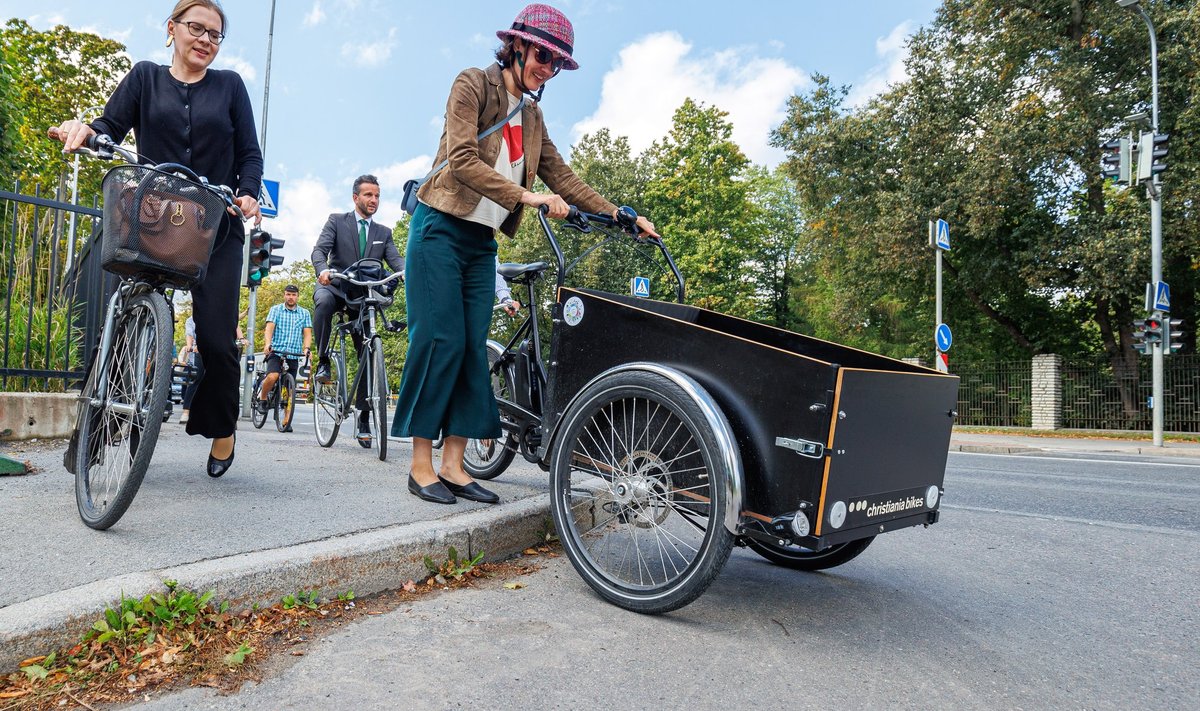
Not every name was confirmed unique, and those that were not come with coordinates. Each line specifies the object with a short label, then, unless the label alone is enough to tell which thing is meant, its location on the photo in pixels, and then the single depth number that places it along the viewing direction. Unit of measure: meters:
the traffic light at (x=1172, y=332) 16.14
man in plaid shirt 9.87
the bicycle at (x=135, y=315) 2.82
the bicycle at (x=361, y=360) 5.71
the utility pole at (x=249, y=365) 11.76
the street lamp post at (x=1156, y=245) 16.03
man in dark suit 6.60
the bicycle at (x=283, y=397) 9.57
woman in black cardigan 3.48
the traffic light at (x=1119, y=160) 15.84
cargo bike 2.23
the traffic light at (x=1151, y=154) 15.09
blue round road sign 18.36
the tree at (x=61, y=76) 21.05
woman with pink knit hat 3.51
